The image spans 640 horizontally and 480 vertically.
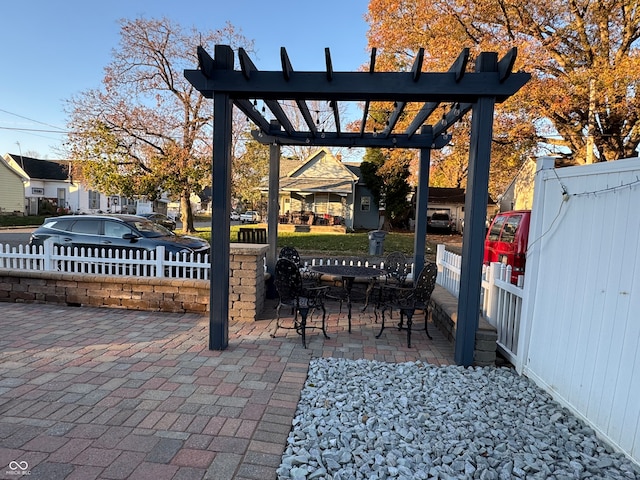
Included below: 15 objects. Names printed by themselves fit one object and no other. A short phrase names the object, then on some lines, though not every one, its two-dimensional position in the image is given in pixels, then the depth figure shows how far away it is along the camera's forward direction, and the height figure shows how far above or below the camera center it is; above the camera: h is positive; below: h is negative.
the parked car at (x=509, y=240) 6.95 -0.52
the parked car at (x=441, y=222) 25.77 -0.77
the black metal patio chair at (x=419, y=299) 4.70 -1.15
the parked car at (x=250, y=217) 34.50 -1.41
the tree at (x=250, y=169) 20.23 +1.89
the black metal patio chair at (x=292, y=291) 4.61 -1.10
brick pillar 5.46 -1.17
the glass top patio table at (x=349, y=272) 5.75 -1.01
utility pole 11.77 +2.64
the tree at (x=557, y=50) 10.93 +5.07
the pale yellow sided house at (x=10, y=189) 27.50 +0.14
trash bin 12.73 -1.12
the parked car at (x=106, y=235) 7.62 -0.80
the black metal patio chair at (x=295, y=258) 6.78 -0.97
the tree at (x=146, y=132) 15.72 +2.77
